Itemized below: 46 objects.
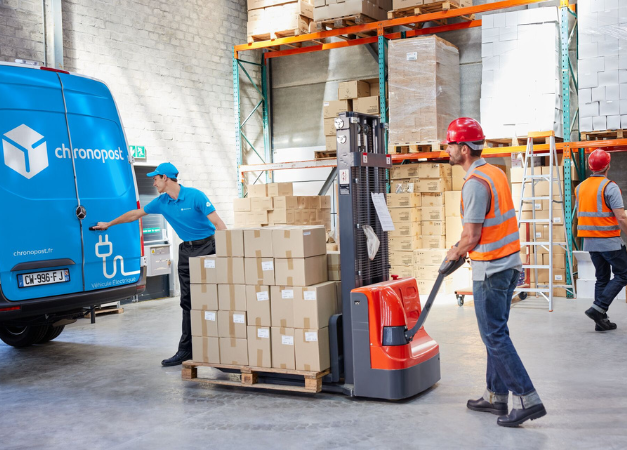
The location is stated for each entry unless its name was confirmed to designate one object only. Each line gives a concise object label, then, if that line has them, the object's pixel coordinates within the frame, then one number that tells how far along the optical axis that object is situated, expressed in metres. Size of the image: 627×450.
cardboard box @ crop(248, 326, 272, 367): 5.21
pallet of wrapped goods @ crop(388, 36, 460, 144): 10.35
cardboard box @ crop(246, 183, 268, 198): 11.70
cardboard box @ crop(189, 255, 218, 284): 5.48
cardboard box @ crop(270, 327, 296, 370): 5.10
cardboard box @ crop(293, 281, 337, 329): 5.00
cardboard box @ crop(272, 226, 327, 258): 5.04
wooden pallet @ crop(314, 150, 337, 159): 12.41
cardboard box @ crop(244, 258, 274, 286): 5.19
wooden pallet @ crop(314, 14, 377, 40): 11.30
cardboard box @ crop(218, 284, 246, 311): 5.33
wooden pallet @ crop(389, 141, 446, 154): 10.45
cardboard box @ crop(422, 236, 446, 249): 10.90
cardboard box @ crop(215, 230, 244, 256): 5.34
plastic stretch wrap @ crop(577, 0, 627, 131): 9.27
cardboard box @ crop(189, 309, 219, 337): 5.47
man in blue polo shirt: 6.12
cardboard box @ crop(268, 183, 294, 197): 11.58
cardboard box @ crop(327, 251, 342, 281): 5.34
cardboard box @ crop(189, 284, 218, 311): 5.48
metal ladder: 8.98
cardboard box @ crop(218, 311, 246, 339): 5.33
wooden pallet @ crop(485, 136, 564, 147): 10.01
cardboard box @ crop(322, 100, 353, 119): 12.01
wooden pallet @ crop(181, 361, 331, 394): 4.98
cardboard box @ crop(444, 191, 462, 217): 10.91
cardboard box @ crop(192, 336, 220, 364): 5.46
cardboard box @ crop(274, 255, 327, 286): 5.05
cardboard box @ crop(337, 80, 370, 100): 11.93
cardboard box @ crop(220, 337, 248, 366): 5.33
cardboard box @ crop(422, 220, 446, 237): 10.91
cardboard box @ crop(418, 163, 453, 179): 10.80
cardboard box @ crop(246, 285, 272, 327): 5.21
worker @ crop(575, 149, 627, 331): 7.20
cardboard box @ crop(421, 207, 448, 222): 10.91
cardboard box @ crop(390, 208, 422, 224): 10.84
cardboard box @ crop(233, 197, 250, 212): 11.75
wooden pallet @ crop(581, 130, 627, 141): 9.46
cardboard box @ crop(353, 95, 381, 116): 11.70
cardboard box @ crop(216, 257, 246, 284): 5.34
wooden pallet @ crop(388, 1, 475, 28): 10.66
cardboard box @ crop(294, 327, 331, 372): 4.99
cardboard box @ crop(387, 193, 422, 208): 10.84
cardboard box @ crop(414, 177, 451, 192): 10.84
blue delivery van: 5.50
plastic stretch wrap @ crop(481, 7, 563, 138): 9.71
